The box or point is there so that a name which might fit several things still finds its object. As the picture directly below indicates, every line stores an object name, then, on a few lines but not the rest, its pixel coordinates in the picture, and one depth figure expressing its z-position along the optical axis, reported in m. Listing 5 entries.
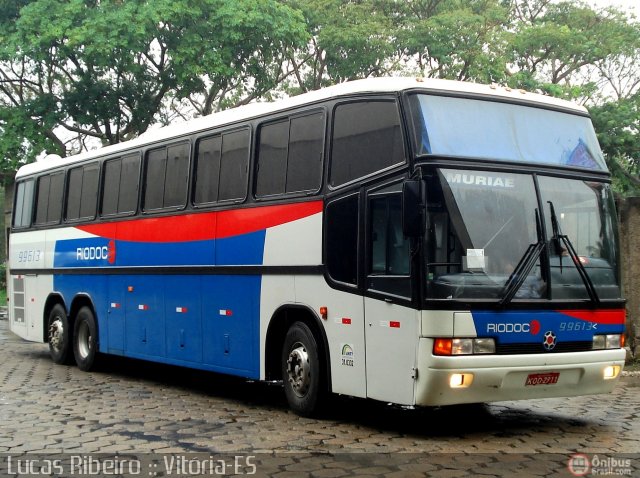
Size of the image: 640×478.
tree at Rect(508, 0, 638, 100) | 35.62
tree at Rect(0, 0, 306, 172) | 28.02
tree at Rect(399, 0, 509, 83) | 33.41
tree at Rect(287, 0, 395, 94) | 33.25
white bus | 9.12
